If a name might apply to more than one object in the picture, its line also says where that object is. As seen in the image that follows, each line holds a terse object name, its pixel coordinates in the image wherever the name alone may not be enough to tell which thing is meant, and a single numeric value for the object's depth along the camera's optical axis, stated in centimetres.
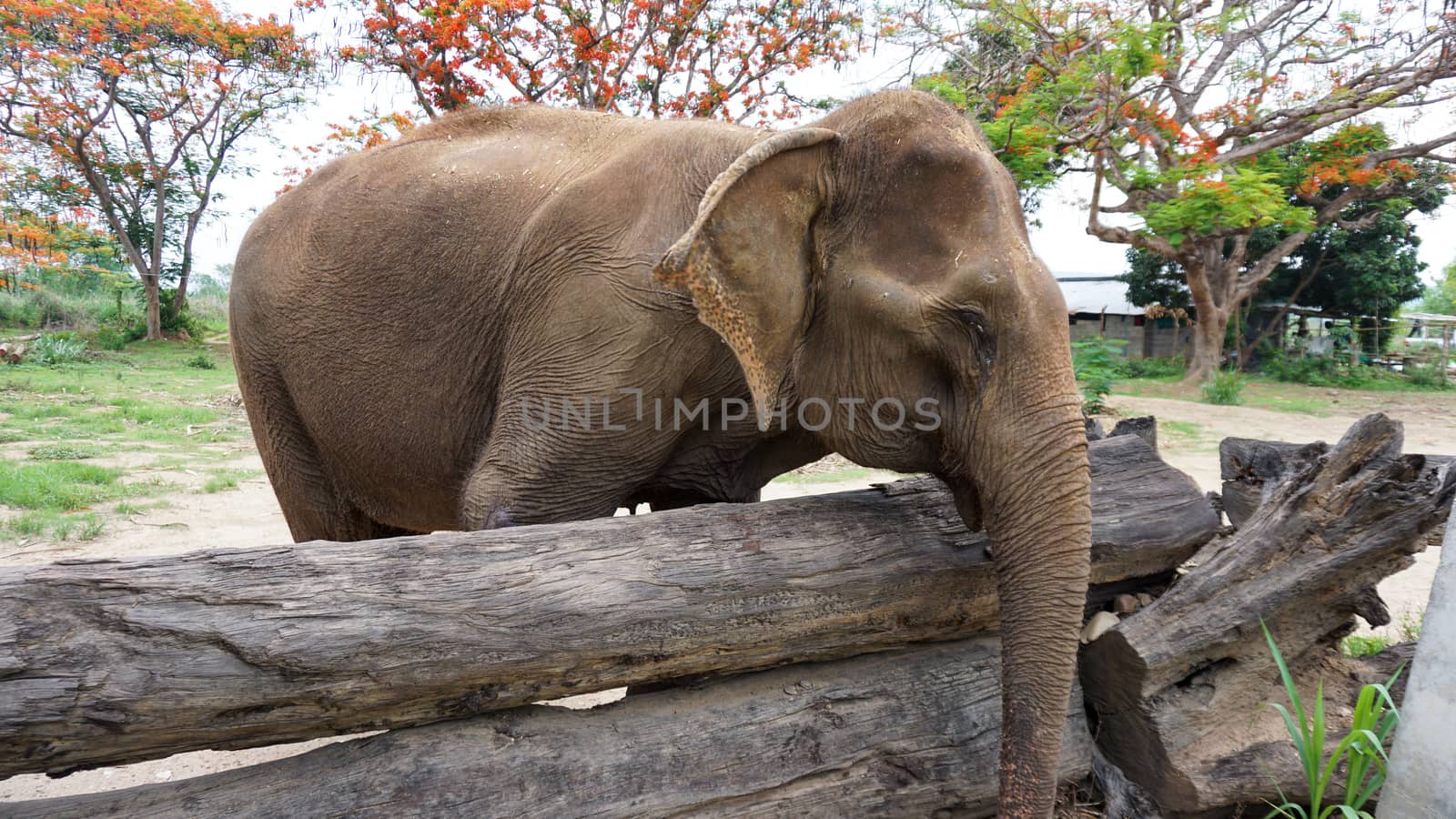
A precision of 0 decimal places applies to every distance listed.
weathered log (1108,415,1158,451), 331
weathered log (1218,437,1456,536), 316
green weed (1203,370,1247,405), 1496
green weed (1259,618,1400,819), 233
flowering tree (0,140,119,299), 2055
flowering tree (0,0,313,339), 1708
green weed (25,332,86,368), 1619
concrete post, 210
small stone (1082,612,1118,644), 284
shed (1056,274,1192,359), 2375
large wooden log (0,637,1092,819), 186
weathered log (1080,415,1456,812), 256
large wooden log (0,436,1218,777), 160
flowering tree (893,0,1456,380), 1132
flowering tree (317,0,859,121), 1133
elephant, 211
